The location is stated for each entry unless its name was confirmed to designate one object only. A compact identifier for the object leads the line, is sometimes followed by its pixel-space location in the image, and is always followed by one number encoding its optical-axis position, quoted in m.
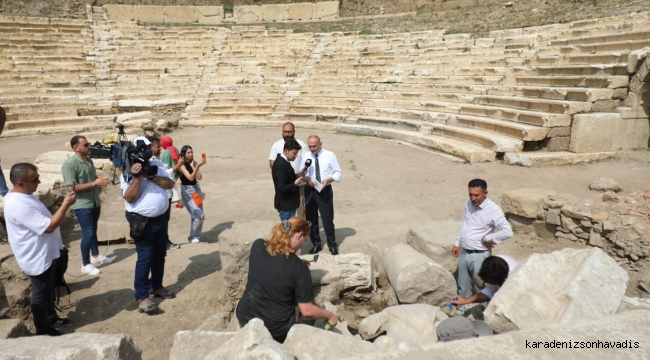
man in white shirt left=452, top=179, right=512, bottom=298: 4.09
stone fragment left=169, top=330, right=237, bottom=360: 3.10
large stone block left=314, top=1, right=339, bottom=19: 24.78
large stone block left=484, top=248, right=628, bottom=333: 3.16
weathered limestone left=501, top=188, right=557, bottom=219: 6.04
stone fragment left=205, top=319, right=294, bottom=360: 2.53
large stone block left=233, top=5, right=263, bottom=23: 25.30
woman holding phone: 6.21
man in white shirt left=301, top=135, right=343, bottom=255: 5.57
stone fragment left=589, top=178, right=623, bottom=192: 7.69
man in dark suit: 5.20
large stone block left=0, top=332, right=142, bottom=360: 2.63
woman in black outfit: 3.19
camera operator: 4.06
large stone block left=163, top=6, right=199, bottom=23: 24.28
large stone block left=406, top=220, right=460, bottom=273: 5.16
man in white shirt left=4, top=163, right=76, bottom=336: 3.51
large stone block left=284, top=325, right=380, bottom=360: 2.77
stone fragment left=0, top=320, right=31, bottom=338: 3.30
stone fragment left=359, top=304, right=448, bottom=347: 3.60
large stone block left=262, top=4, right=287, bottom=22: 25.24
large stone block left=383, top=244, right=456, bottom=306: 4.38
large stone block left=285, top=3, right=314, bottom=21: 25.08
